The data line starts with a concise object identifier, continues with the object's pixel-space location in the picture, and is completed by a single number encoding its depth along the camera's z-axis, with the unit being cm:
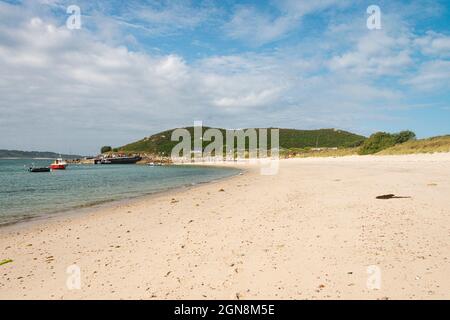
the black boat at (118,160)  14125
